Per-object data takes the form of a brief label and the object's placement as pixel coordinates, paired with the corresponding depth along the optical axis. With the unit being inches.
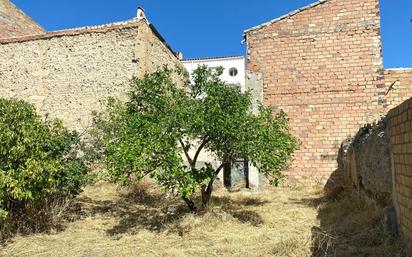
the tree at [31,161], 204.7
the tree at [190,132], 211.5
